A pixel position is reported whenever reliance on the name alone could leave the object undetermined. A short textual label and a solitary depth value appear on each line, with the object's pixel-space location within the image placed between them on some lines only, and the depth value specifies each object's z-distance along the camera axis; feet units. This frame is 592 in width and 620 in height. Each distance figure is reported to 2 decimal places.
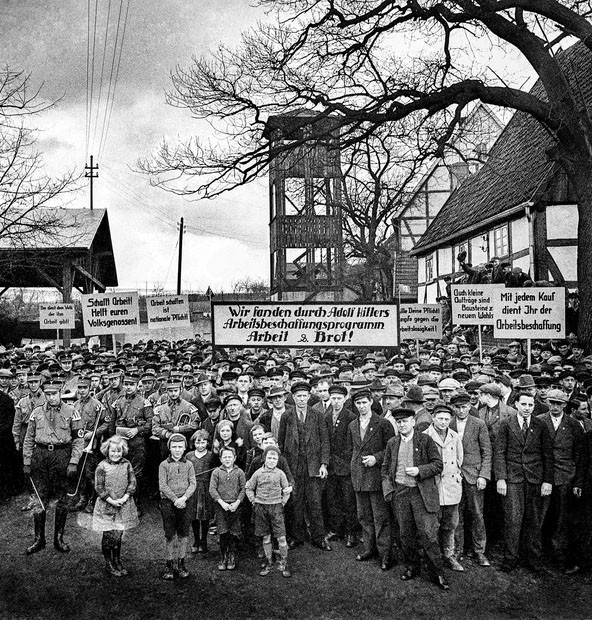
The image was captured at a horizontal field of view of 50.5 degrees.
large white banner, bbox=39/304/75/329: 57.26
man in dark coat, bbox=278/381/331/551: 23.90
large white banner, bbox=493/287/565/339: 35.73
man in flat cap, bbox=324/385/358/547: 24.31
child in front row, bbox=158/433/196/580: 21.09
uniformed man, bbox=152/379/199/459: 26.81
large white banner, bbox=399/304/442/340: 48.06
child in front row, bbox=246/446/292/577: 21.62
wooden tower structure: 78.74
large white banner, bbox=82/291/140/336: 44.19
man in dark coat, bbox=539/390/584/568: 21.67
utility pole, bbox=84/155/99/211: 167.43
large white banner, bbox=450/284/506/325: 44.06
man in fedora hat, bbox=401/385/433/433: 23.54
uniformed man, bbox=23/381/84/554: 23.63
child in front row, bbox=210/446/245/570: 21.91
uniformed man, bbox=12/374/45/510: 29.48
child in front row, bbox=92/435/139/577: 21.18
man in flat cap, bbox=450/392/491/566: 22.12
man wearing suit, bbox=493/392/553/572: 21.59
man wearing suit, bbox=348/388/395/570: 22.25
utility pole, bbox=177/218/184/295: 130.21
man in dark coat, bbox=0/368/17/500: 30.12
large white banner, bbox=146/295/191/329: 47.19
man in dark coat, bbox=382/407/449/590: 20.47
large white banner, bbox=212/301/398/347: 29.76
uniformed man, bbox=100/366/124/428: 28.99
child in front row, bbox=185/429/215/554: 23.44
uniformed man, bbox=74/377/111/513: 28.07
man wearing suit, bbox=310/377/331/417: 26.11
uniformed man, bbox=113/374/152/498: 27.27
